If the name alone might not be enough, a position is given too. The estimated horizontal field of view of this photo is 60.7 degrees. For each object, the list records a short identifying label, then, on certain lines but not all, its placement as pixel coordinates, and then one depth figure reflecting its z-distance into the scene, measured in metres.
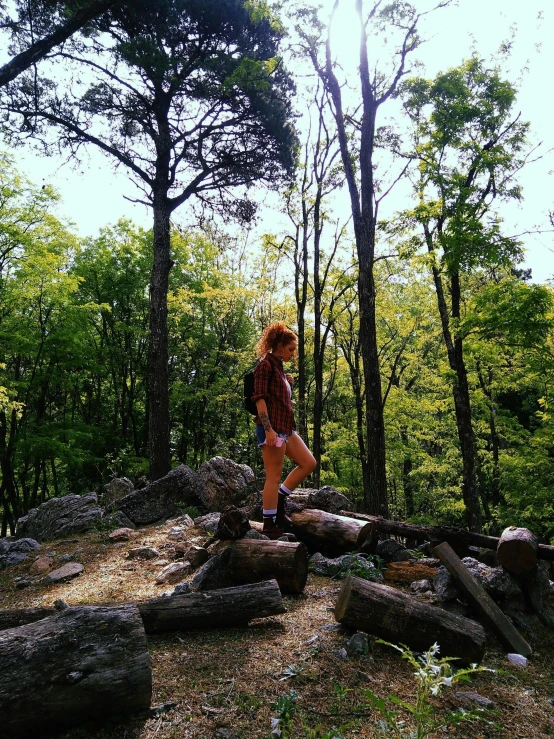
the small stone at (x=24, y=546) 7.19
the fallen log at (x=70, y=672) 2.17
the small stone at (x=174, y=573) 5.10
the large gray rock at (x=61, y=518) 8.26
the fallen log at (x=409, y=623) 3.29
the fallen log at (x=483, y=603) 3.73
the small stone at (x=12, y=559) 6.61
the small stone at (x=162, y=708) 2.46
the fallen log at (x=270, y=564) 4.30
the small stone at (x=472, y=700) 2.77
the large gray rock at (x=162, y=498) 8.80
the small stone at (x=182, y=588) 4.40
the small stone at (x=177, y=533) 6.91
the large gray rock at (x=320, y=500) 6.44
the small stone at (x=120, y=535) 7.26
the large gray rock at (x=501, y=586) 4.29
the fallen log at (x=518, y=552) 4.28
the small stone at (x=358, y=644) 3.30
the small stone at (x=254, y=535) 5.17
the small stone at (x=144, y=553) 6.17
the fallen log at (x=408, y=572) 4.94
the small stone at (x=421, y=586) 4.59
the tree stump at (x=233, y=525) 5.08
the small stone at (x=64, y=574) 5.64
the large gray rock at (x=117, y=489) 9.92
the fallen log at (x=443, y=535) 4.94
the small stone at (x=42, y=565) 6.13
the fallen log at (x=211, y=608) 3.43
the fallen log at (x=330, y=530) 5.49
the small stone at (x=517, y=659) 3.51
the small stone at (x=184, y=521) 7.74
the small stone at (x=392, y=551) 5.64
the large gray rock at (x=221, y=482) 9.02
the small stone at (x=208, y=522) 7.01
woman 5.25
